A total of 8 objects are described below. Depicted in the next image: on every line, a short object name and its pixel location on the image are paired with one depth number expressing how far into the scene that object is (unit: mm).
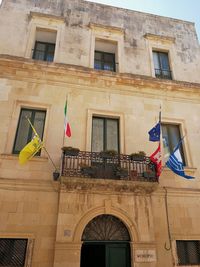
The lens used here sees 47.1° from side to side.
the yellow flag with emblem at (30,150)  7898
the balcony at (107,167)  8336
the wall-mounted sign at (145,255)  7793
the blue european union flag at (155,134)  8961
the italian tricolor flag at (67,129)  8727
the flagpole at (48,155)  8864
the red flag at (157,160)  8837
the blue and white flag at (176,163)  8266
